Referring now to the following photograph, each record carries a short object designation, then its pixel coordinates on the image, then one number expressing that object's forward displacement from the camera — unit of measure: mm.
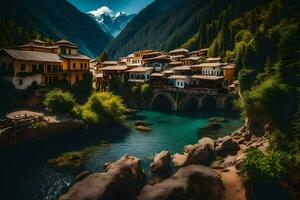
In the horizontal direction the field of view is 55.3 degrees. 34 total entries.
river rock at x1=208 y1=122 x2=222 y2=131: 66981
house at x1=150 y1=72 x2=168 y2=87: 100188
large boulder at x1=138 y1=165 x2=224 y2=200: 28984
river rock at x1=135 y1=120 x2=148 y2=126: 72688
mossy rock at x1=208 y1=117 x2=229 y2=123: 74750
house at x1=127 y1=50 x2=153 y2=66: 129550
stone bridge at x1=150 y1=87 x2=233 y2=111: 88750
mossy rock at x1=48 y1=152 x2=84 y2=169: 43719
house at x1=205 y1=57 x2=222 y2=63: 104812
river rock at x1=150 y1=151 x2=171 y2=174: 40750
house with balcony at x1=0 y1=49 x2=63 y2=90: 67150
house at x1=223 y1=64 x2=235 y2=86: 90188
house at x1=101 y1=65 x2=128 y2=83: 104975
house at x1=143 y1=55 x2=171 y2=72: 110094
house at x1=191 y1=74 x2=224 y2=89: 89606
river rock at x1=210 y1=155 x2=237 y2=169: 40531
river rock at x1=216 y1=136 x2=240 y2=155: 46094
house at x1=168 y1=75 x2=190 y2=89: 94750
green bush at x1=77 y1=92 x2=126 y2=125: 62200
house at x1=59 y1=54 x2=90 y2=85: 80488
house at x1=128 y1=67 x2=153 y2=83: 101562
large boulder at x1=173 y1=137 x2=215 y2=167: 42566
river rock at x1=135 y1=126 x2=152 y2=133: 67312
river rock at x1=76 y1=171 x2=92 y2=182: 38125
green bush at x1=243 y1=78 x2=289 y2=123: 40500
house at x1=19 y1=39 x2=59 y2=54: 81438
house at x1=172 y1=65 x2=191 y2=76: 100450
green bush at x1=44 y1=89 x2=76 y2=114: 58250
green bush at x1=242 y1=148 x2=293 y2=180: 30375
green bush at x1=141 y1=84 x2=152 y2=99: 97125
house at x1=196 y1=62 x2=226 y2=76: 93625
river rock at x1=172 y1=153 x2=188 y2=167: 42806
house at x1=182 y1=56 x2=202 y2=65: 112169
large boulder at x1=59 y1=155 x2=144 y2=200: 29114
